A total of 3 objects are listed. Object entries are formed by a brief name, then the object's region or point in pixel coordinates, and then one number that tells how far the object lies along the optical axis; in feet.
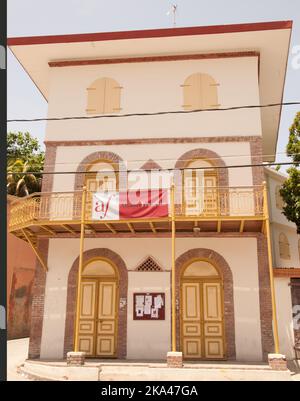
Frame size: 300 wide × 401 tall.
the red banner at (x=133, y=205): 39.99
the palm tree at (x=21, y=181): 84.28
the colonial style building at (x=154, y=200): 41.68
